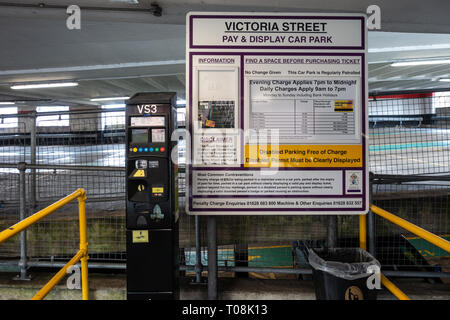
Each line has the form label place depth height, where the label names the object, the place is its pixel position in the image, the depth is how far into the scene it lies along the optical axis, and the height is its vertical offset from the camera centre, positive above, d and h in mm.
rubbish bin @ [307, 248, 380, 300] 2238 -938
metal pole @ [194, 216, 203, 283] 2904 -1020
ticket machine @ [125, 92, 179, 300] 2324 -315
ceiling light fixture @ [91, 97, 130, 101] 14845 +2999
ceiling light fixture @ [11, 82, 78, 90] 10148 +2548
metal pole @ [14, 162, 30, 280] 2902 -752
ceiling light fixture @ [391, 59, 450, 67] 8492 +2764
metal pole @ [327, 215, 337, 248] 2645 -678
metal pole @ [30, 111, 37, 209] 3377 +79
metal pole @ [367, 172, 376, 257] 2773 -720
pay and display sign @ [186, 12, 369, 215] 2426 +379
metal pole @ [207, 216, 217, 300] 2562 -882
